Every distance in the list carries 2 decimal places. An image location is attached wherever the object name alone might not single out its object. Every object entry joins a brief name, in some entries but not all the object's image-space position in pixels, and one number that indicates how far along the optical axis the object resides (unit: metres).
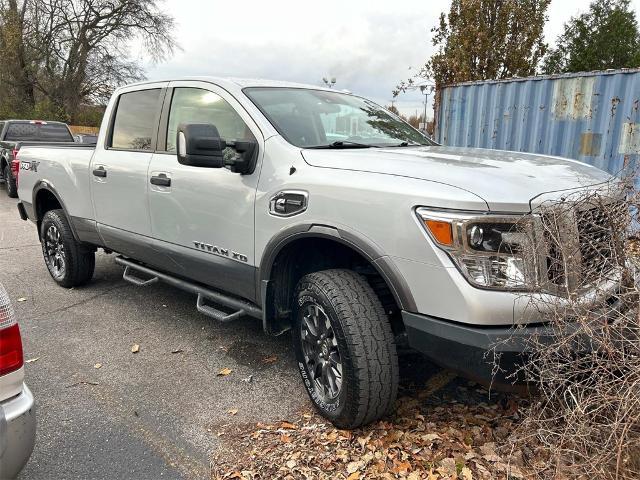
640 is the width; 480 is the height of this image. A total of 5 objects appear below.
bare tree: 26.69
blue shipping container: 6.93
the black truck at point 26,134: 13.16
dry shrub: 1.98
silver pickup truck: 2.21
